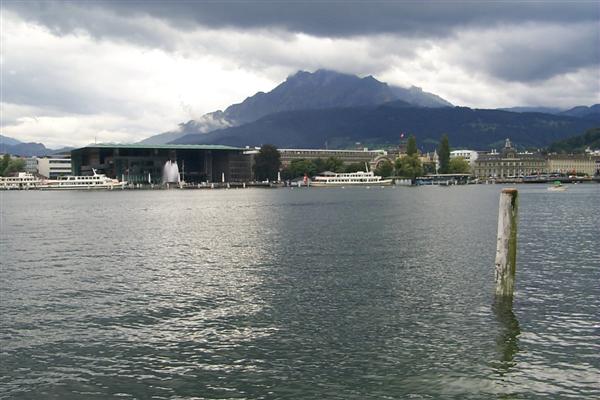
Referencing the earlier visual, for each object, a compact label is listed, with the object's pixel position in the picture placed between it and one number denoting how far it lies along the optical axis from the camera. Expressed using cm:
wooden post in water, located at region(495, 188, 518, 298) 2602
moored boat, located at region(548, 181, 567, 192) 18688
